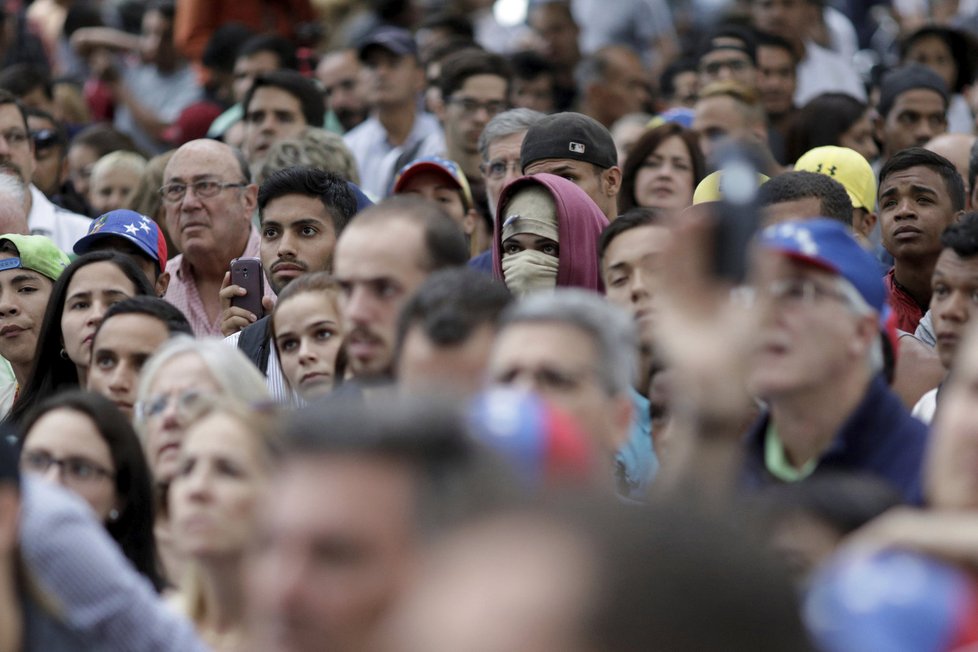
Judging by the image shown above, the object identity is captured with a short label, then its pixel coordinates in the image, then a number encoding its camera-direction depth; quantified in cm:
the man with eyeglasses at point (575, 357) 690
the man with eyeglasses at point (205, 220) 1393
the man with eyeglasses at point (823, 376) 699
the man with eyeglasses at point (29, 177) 1599
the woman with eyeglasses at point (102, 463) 834
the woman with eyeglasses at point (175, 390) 835
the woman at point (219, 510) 693
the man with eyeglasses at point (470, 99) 1641
